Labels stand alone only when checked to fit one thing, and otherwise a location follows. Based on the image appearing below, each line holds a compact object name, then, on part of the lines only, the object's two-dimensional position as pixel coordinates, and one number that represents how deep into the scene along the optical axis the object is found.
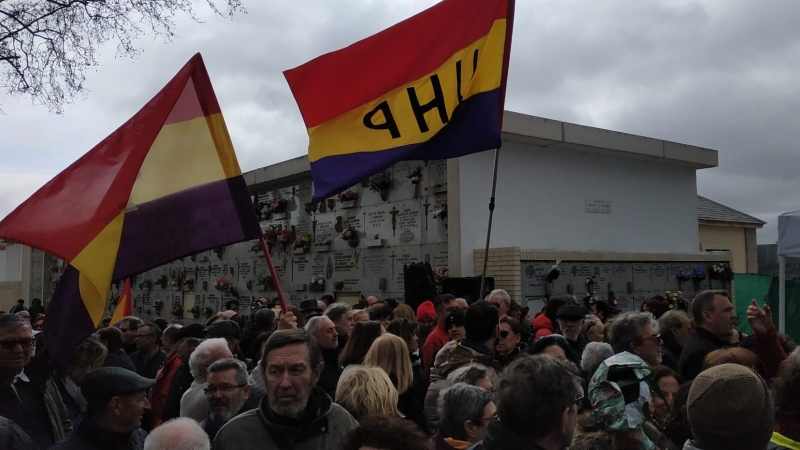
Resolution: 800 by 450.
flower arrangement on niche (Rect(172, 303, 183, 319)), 20.48
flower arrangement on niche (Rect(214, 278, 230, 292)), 18.80
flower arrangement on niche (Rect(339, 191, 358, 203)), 15.16
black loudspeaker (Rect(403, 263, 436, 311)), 11.62
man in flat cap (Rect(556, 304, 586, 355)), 6.71
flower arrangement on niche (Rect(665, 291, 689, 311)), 14.98
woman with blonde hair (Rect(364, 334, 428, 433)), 4.62
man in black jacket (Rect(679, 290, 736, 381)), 4.99
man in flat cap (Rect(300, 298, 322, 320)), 9.80
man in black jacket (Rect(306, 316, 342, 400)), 5.55
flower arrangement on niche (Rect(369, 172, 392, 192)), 14.33
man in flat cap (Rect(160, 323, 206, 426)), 5.16
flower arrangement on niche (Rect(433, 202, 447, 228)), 13.20
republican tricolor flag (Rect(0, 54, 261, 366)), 4.54
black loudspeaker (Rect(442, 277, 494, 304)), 11.88
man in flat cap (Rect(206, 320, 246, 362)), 6.38
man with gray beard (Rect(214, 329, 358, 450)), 3.11
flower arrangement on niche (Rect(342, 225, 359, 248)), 15.02
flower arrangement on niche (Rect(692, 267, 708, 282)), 16.02
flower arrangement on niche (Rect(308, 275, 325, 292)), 15.84
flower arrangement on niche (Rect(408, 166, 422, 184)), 13.65
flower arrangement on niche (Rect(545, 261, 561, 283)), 12.91
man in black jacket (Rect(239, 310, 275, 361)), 7.38
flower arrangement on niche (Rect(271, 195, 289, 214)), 17.62
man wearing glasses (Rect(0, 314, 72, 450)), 4.35
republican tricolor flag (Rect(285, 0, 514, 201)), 5.83
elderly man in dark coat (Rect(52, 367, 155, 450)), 3.39
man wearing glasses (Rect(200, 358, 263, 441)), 4.04
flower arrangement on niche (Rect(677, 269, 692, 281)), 15.73
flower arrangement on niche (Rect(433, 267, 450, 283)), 12.78
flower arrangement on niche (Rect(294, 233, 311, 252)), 16.47
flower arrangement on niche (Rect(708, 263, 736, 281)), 16.45
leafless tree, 10.43
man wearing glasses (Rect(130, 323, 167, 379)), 7.32
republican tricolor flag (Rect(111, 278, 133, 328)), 8.29
